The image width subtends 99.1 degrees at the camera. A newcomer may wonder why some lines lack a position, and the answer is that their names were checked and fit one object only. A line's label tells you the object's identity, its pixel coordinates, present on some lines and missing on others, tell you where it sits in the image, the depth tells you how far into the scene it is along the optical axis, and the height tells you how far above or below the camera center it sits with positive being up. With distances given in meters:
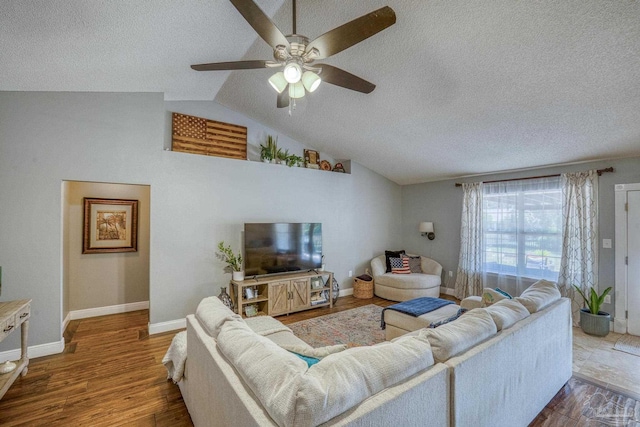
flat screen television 4.09 -0.52
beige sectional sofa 1.00 -0.74
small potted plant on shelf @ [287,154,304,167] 4.67 +0.94
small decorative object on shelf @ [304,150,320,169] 5.06 +1.05
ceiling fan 1.60 +1.13
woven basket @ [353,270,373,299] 5.14 -1.40
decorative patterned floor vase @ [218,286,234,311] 3.77 -1.16
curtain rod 3.64 +0.60
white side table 2.19 -0.96
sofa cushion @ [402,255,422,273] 5.45 -0.98
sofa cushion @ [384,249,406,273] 5.53 -0.83
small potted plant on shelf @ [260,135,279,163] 4.51 +1.05
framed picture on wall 4.15 -0.18
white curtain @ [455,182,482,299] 4.90 -0.55
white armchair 4.79 -1.22
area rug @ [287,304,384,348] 3.36 -1.55
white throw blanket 2.09 -1.16
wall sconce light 5.56 -0.29
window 4.14 -0.21
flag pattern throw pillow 5.34 -1.01
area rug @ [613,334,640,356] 3.07 -1.52
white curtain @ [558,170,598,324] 3.74 -0.28
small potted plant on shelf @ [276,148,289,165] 4.62 +0.98
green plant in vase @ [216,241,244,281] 3.98 -0.69
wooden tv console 3.96 -1.21
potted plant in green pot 3.40 -1.30
